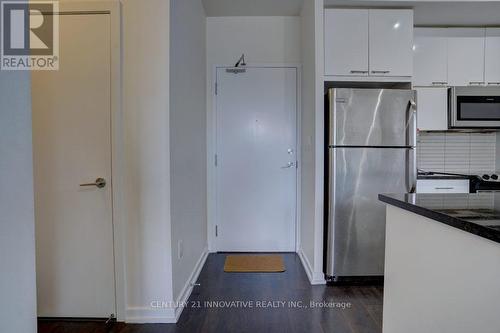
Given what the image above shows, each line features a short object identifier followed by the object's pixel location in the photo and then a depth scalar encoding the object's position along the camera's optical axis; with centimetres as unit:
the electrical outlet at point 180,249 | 190
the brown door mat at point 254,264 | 257
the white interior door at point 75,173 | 172
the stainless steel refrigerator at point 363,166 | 220
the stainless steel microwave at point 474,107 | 257
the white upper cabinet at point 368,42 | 231
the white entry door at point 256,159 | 299
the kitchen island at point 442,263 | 71
